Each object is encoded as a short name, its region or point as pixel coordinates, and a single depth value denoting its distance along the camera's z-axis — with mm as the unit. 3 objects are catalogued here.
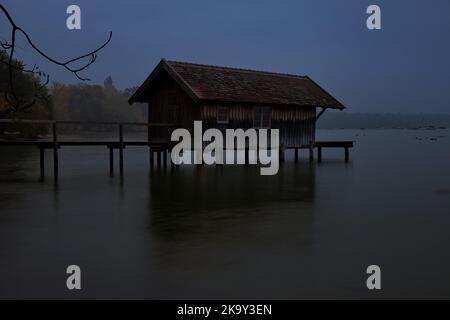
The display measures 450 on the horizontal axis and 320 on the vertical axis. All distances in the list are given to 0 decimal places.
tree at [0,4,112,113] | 4918
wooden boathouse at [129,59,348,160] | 33250
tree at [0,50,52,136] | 66938
